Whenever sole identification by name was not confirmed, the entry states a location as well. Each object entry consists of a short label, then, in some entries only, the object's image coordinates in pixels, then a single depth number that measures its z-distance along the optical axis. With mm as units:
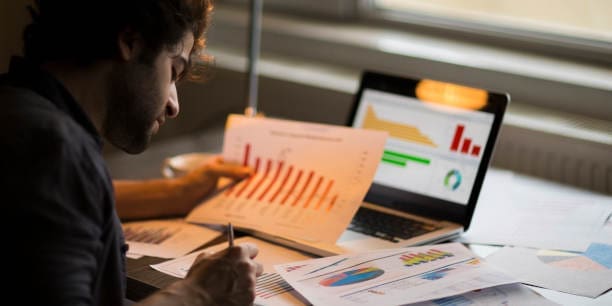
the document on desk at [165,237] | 1408
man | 928
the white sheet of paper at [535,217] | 1457
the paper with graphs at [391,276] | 1171
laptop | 1486
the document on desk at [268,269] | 1195
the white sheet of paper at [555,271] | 1271
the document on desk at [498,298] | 1175
